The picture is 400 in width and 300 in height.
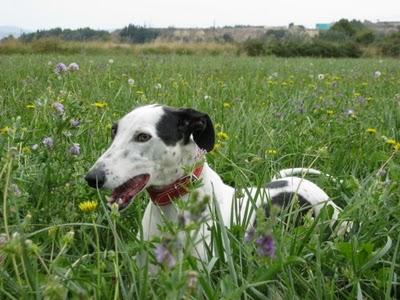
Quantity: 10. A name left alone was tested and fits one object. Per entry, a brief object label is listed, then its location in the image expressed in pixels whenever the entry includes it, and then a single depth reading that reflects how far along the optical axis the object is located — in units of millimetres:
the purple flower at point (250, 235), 1349
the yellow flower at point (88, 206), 1933
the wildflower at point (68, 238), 1362
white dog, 2424
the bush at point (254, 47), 28373
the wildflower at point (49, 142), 2494
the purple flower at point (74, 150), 2488
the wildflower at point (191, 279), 891
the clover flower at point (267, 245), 1096
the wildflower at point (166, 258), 890
